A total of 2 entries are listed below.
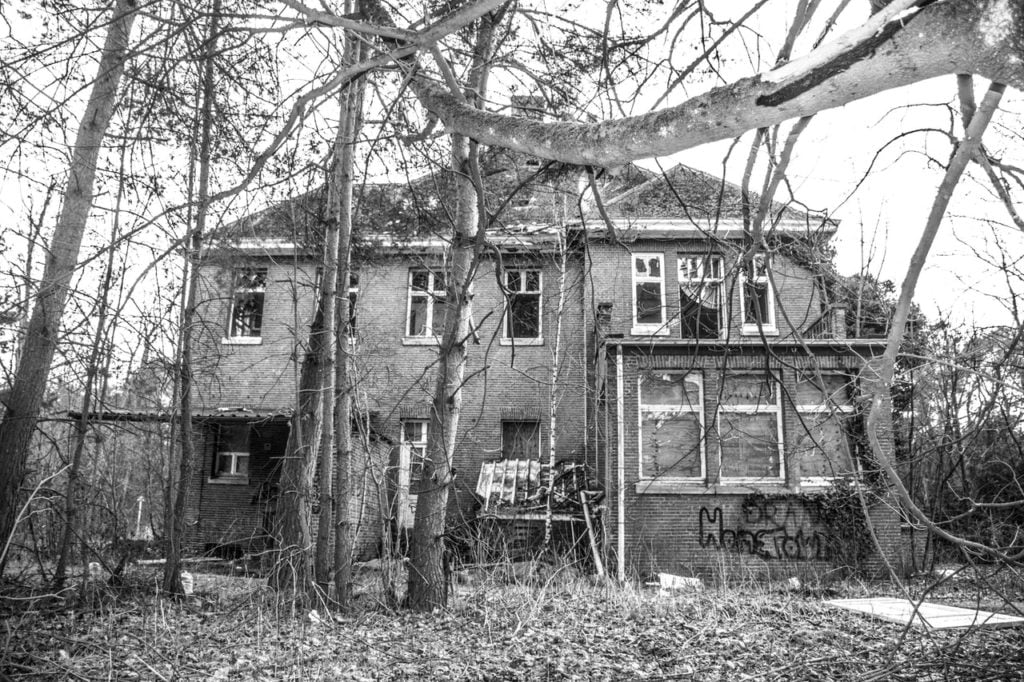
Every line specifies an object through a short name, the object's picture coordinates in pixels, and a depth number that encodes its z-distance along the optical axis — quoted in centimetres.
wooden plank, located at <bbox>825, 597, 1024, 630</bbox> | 770
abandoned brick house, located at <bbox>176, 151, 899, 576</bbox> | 1231
